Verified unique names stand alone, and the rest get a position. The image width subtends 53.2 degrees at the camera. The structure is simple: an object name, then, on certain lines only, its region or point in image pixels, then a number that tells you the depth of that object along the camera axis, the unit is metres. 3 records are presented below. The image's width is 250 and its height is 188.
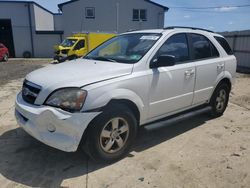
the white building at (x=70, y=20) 26.88
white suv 3.09
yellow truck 18.05
